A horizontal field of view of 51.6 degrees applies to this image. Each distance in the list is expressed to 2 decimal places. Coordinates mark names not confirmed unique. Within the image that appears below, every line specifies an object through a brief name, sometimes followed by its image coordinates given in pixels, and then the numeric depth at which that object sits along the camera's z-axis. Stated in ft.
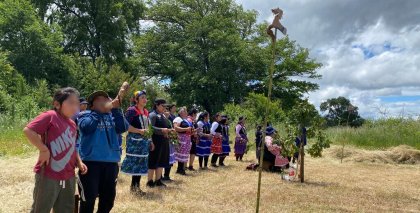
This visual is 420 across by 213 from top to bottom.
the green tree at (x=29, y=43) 94.22
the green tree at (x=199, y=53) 119.24
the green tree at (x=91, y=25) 113.39
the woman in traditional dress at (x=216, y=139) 42.10
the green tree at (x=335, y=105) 168.00
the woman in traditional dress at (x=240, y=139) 47.36
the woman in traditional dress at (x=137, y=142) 23.45
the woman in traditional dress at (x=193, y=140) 38.09
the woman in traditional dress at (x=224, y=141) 43.60
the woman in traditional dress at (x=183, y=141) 34.27
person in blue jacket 15.88
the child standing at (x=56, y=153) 13.16
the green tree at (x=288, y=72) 129.49
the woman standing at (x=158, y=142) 26.71
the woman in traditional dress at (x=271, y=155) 38.27
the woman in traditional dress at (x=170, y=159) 30.79
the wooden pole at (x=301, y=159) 33.71
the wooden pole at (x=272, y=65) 16.76
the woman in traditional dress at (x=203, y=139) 39.01
